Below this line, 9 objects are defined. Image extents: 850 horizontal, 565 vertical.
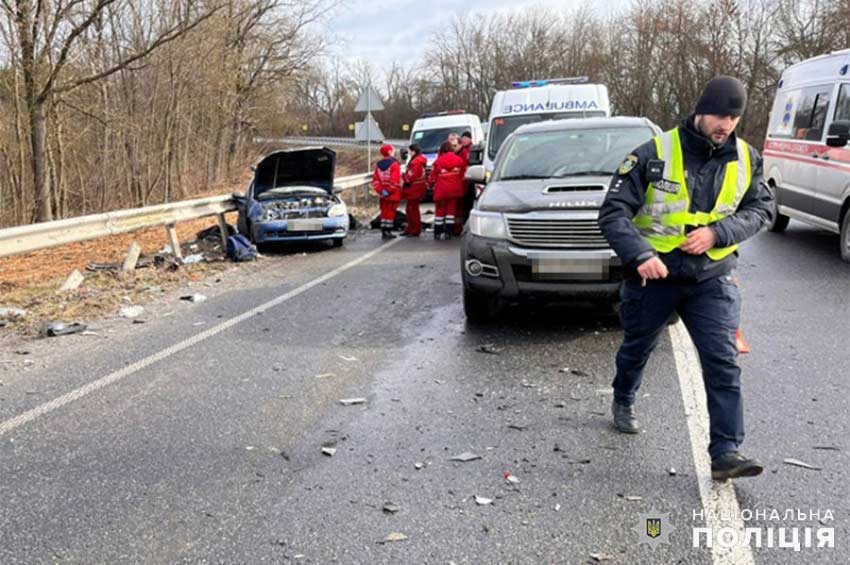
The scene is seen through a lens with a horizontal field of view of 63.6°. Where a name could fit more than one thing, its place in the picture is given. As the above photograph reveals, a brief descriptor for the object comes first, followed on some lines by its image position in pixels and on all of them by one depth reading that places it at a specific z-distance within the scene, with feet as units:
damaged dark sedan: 35.73
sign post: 59.88
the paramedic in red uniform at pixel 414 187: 40.70
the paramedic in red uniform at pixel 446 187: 38.19
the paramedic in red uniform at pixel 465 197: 40.06
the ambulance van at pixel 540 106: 39.65
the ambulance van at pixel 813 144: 28.02
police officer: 10.70
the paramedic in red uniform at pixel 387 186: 40.70
